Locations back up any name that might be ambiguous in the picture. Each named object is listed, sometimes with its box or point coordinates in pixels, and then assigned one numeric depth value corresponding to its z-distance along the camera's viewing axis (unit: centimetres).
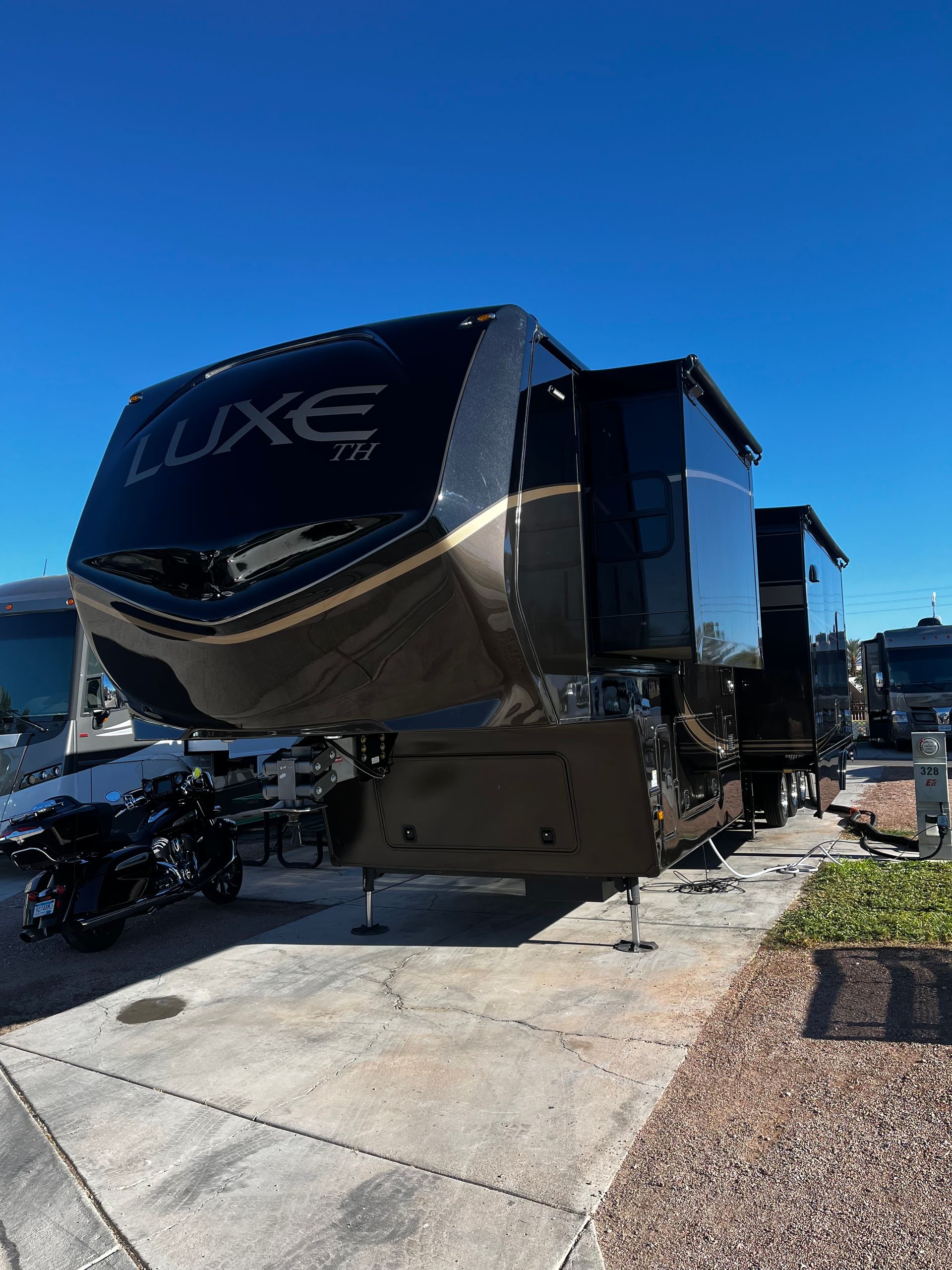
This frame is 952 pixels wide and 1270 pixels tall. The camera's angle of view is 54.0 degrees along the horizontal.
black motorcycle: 601
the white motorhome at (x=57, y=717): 923
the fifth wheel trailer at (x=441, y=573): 371
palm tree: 5758
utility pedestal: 718
